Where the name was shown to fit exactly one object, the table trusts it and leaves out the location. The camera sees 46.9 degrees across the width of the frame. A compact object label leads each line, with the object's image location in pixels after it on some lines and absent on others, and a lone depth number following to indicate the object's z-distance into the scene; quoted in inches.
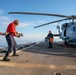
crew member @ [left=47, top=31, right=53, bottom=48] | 347.9
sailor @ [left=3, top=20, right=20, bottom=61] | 152.4
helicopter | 342.9
